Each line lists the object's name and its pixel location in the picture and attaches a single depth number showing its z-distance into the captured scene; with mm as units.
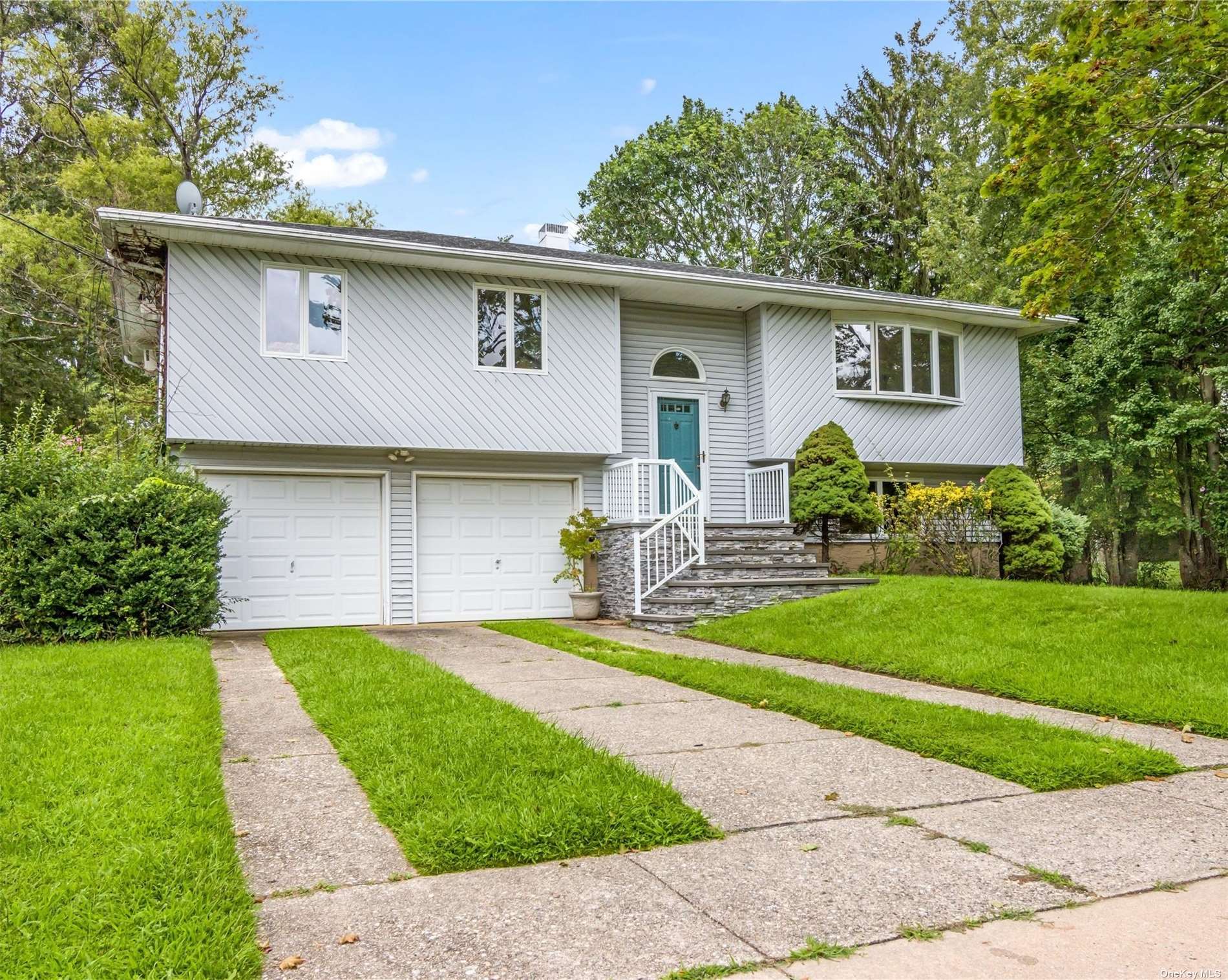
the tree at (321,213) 22484
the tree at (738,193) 25750
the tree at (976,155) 20047
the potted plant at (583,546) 12359
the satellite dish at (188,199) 12695
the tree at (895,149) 26578
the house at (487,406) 10969
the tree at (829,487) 12844
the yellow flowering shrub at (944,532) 12820
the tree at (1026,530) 13133
